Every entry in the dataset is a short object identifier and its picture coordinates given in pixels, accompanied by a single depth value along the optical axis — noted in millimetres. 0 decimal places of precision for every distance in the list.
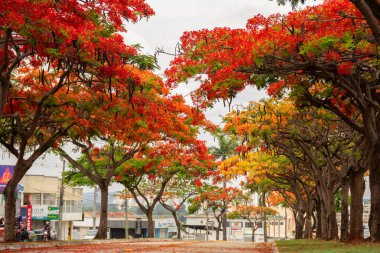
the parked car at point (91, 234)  78562
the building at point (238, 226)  104594
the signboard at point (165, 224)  106562
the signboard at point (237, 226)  113212
